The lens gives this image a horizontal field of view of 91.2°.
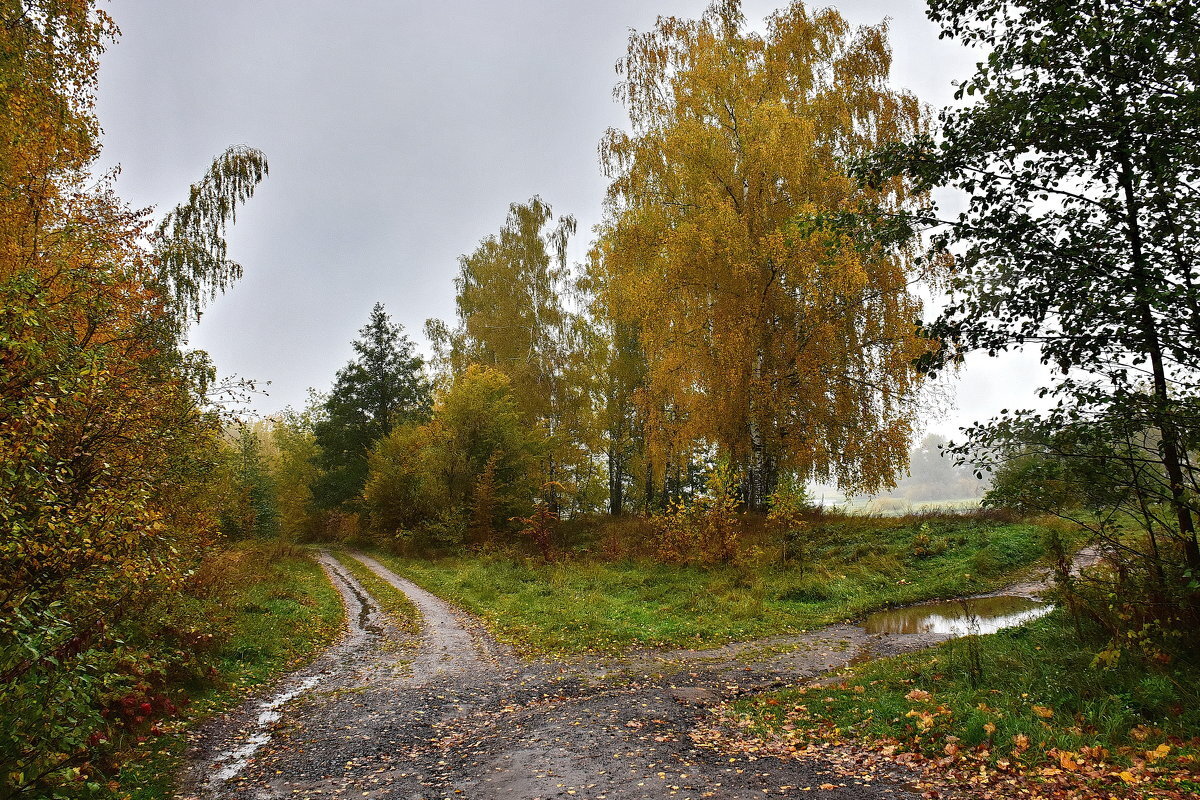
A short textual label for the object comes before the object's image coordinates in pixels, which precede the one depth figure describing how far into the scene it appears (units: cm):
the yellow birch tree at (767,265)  1551
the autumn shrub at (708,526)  1518
